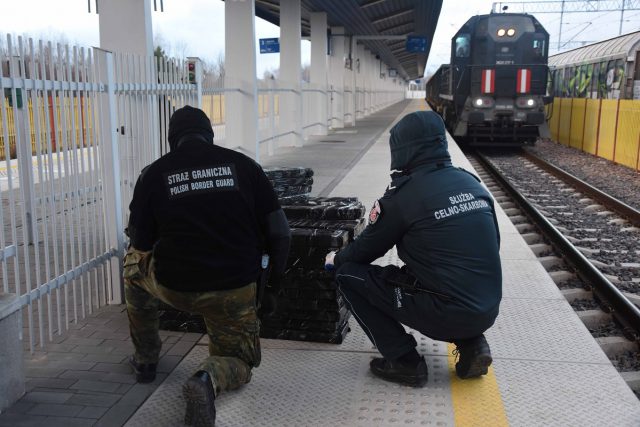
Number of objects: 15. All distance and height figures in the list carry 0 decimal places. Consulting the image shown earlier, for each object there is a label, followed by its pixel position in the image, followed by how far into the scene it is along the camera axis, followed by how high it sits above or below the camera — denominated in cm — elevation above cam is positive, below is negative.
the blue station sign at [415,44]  3347 +270
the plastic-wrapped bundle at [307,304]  421 -136
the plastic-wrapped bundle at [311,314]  425 -145
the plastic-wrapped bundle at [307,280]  415 -119
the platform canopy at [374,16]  2339 +345
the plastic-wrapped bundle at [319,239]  417 -93
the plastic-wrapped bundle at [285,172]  530 -64
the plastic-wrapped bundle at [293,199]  506 -84
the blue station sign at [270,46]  2350 +176
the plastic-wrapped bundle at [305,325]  428 -153
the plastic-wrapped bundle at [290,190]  530 -80
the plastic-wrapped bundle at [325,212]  468 -85
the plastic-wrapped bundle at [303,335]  429 -161
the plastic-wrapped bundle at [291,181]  531 -72
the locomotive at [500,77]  1702 +49
